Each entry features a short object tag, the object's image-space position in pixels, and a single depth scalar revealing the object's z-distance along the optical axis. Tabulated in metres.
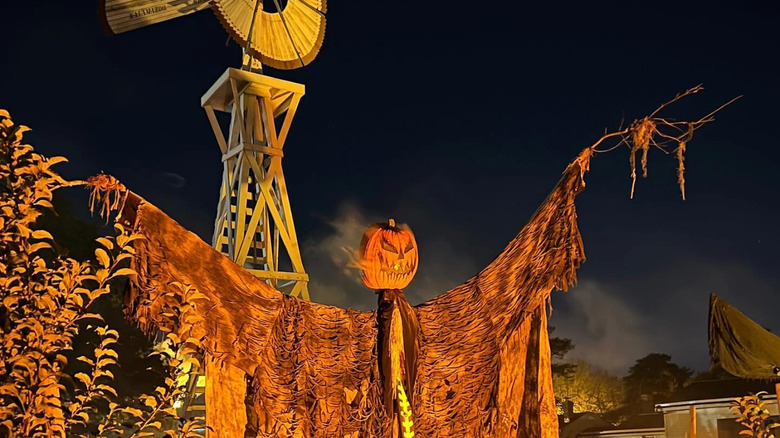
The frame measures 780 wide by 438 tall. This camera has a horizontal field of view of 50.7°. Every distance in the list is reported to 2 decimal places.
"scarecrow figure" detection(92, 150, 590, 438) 3.52
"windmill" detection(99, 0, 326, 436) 9.42
